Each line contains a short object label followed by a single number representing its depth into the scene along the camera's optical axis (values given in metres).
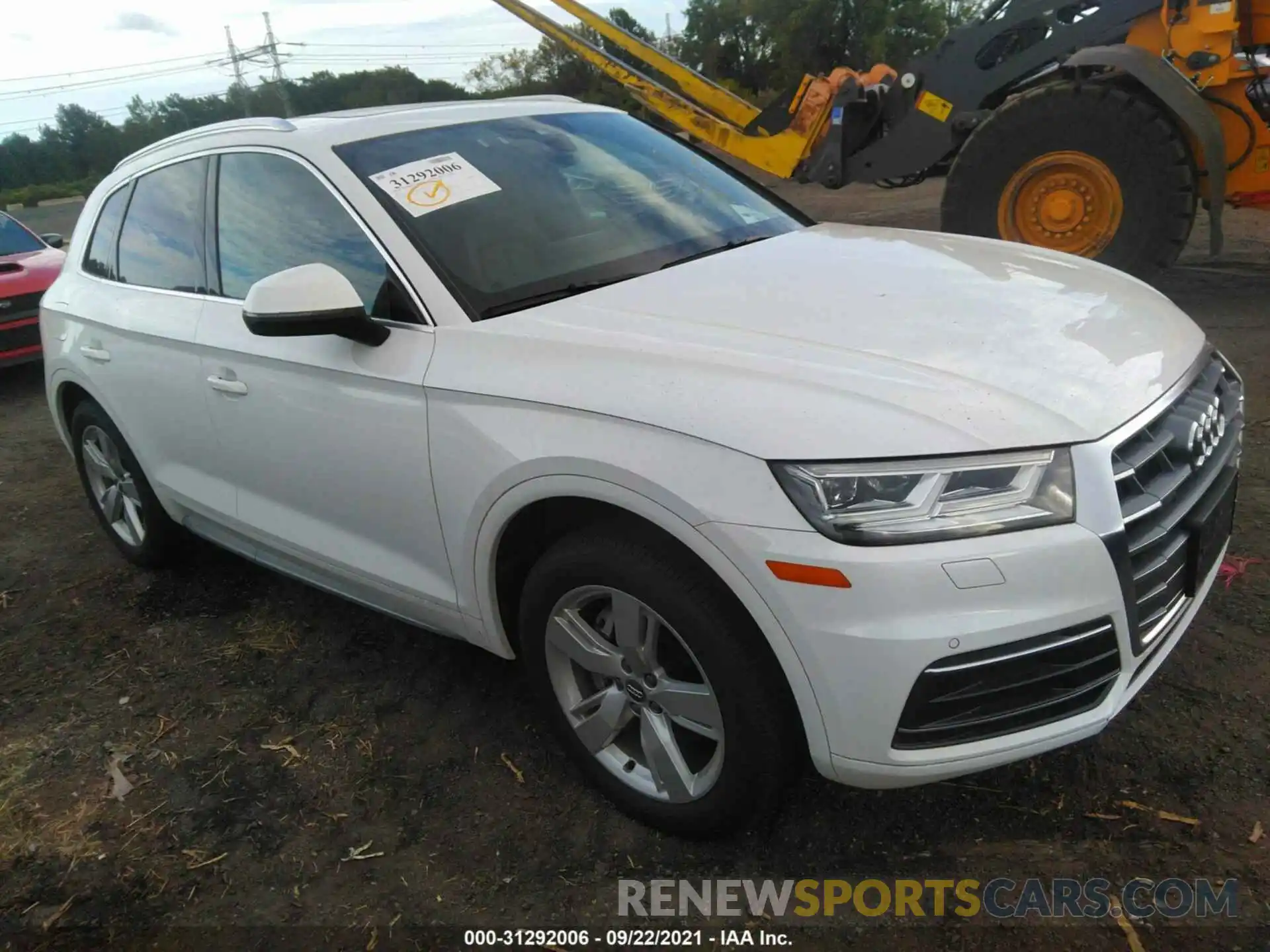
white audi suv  1.82
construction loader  6.19
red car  7.79
